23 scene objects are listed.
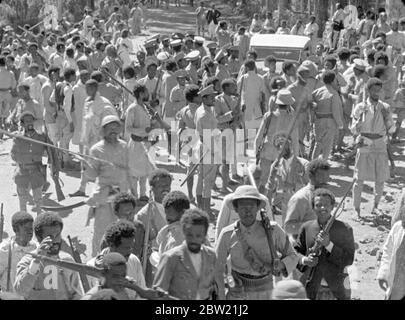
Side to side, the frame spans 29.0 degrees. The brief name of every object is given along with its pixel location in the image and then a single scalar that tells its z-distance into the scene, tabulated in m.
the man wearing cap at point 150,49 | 16.85
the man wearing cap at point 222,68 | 14.42
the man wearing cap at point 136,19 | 31.81
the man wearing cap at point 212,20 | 28.70
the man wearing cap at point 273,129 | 9.83
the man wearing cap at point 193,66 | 14.31
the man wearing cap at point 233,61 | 16.32
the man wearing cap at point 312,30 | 23.58
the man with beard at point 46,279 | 5.96
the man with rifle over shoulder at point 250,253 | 5.92
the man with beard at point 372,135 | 10.20
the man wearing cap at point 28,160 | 9.72
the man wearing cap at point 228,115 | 10.79
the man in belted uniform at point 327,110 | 11.45
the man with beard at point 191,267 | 5.54
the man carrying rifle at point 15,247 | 6.54
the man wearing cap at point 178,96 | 12.65
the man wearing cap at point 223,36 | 23.34
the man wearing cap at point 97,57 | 16.41
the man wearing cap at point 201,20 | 29.12
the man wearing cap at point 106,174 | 8.16
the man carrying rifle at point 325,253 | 6.23
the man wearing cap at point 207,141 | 10.22
